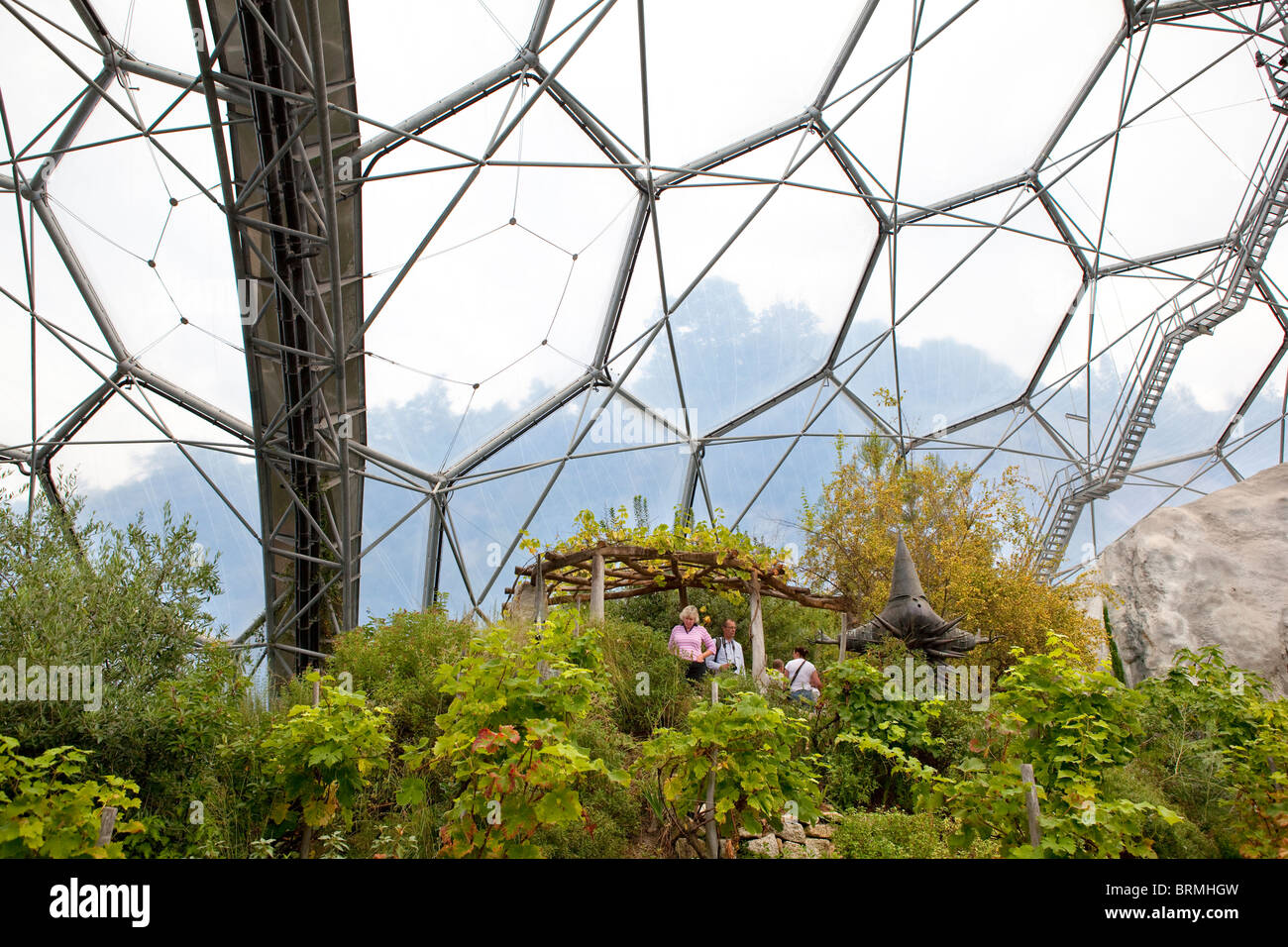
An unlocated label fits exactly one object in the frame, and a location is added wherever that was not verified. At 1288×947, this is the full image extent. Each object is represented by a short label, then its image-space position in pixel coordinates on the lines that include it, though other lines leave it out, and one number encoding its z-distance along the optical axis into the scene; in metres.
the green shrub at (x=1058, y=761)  7.23
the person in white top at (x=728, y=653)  14.55
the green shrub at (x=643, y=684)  12.90
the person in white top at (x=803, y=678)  14.13
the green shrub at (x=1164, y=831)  9.40
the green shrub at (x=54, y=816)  6.25
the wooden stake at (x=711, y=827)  7.87
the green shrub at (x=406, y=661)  11.82
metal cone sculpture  13.45
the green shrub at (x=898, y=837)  8.70
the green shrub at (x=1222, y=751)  8.95
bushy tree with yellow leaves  17.66
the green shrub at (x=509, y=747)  6.80
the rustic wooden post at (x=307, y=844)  8.63
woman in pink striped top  14.31
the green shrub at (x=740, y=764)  7.67
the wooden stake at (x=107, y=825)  6.36
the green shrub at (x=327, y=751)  8.16
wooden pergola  15.64
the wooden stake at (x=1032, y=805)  7.24
